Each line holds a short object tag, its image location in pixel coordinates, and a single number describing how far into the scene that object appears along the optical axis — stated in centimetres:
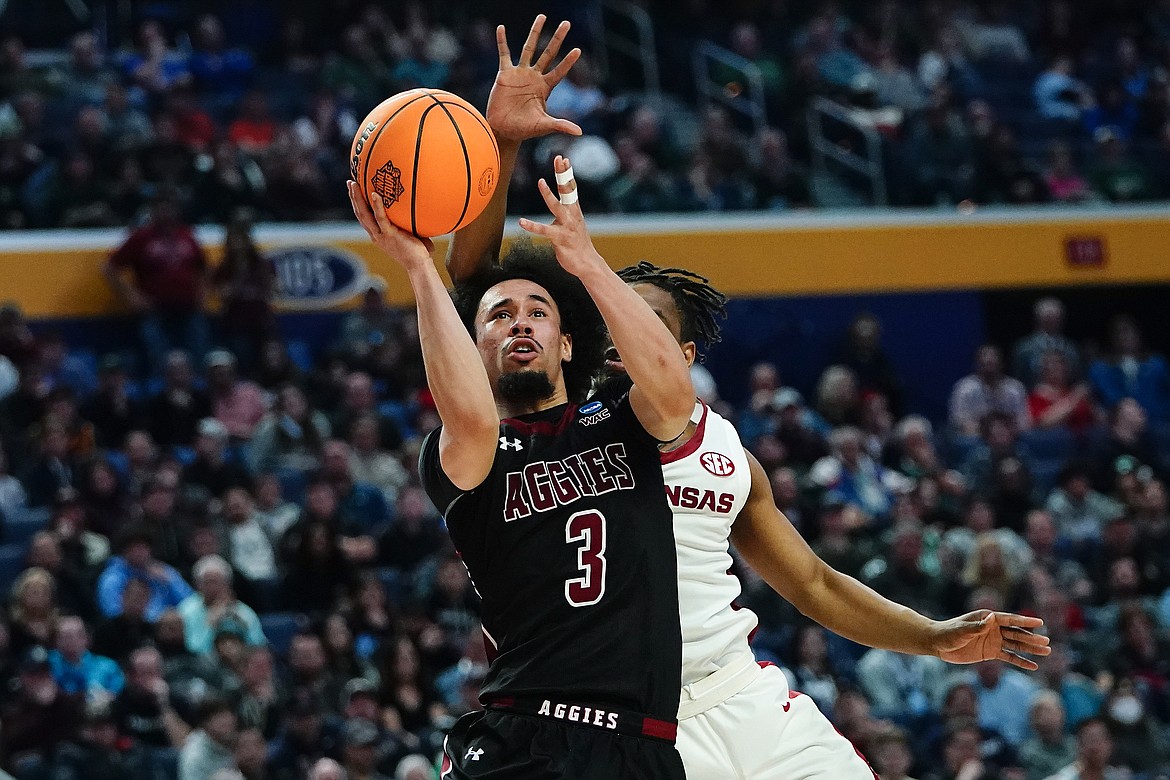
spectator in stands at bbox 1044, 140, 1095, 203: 1850
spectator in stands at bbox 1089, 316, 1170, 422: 1673
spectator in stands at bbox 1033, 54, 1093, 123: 1928
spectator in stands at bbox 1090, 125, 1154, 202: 1859
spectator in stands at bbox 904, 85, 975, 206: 1769
